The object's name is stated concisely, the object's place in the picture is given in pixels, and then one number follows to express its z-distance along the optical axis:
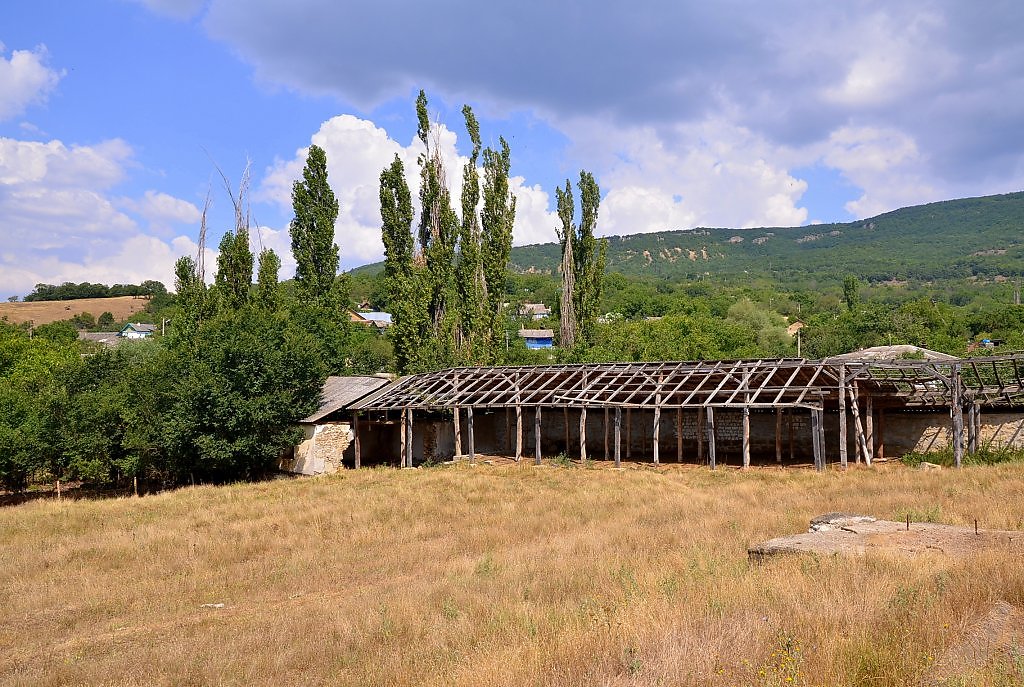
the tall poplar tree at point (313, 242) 41.94
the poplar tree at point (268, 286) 38.72
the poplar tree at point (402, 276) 35.50
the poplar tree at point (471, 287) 35.84
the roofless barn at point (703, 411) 23.19
